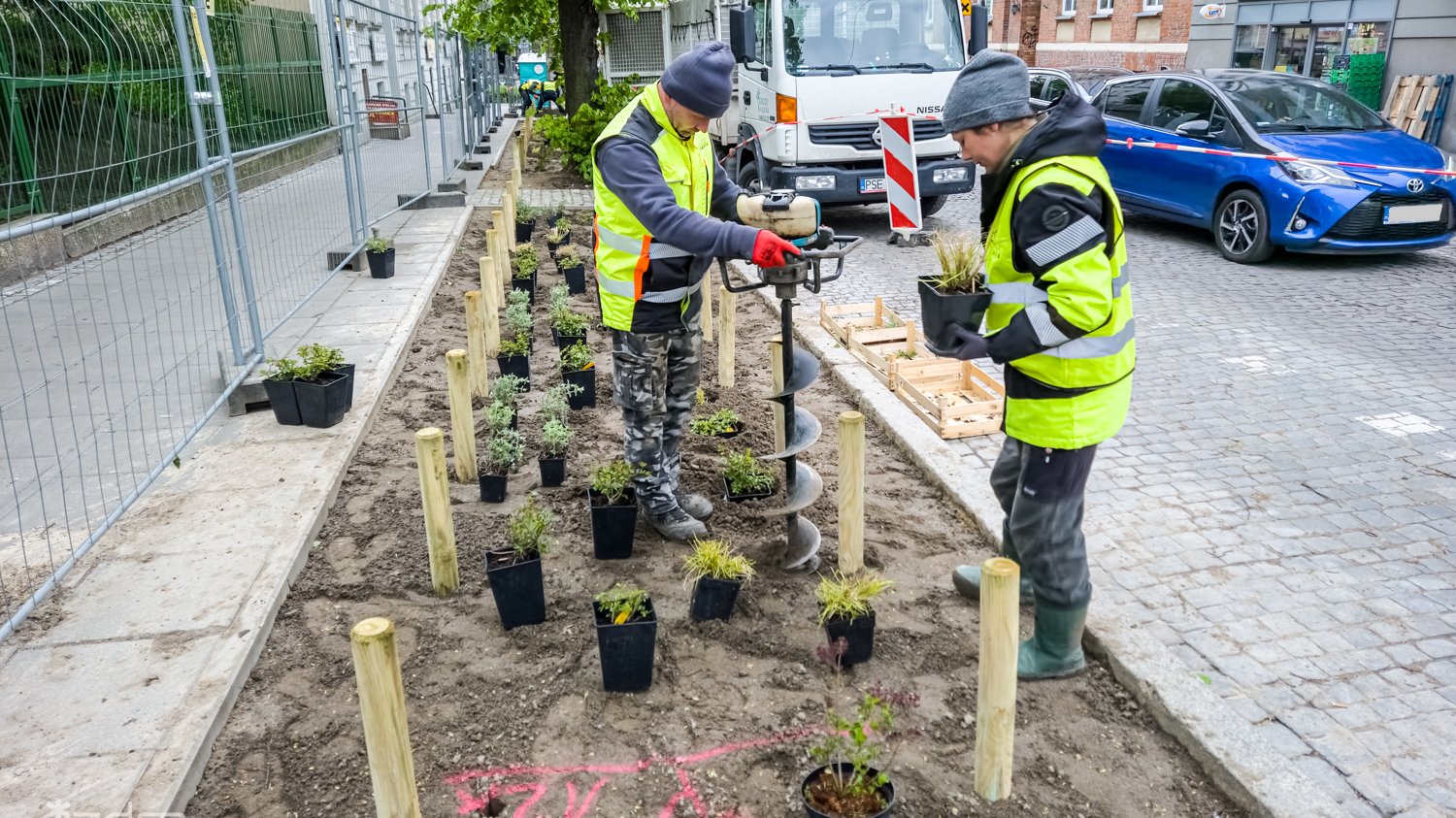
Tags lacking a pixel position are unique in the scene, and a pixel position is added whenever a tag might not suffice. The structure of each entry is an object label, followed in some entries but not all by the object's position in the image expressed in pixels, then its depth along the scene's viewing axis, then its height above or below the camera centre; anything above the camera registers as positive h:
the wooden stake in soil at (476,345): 6.39 -1.49
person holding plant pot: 3.01 -0.63
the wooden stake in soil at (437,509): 4.00 -1.54
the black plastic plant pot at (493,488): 5.03 -1.82
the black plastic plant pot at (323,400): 5.71 -1.59
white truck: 11.42 +0.08
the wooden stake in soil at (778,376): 4.77 -1.32
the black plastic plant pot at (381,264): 9.56 -1.47
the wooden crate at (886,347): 6.73 -1.71
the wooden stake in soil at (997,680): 2.74 -1.56
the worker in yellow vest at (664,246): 3.89 -0.56
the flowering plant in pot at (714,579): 3.87 -1.74
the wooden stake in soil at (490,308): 7.31 -1.44
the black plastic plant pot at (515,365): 6.72 -1.67
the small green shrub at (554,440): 5.19 -1.65
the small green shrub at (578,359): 6.38 -1.57
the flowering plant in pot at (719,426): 5.88 -1.82
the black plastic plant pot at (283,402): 5.77 -1.61
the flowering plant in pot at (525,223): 11.62 -1.36
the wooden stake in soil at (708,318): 7.51 -1.58
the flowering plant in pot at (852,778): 2.85 -1.87
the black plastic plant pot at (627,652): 3.43 -1.78
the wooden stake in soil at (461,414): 5.13 -1.53
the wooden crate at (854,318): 7.59 -1.64
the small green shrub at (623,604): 3.49 -1.65
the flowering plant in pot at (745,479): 4.96 -1.79
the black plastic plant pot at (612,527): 4.36 -1.75
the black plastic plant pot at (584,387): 6.31 -1.71
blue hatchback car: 9.36 -0.83
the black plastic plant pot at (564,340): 7.06 -1.61
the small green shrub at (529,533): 3.92 -1.60
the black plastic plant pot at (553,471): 5.18 -1.80
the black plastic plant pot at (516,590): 3.83 -1.76
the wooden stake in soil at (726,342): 6.68 -1.56
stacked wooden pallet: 16.50 -0.40
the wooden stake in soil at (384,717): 2.49 -1.46
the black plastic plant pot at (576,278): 9.20 -1.56
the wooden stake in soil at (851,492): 4.11 -1.55
